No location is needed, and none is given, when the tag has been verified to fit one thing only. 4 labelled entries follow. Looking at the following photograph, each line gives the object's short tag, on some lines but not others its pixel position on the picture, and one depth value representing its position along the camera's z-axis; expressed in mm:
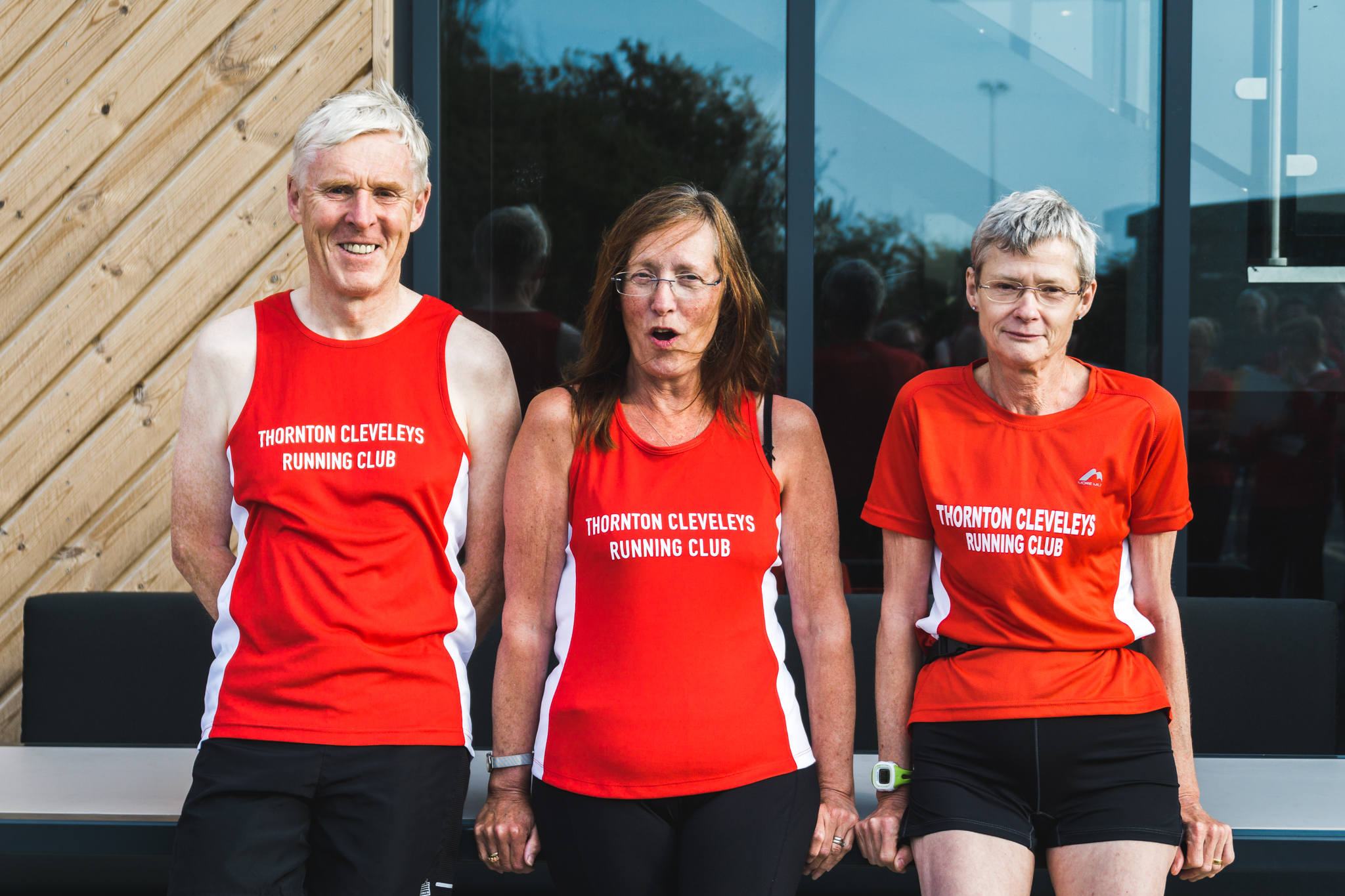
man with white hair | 4417
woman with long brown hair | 4398
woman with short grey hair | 4473
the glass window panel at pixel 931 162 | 5667
